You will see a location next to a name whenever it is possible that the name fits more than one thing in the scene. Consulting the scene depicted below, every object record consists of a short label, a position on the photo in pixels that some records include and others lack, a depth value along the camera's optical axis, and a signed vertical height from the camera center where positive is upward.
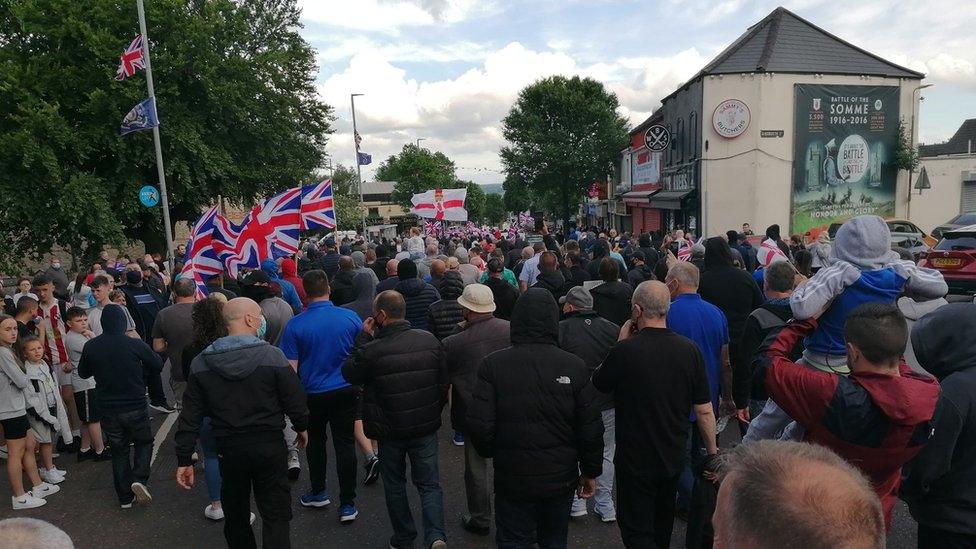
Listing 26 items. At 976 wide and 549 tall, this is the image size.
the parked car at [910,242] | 17.53 -1.64
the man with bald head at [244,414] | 3.76 -1.24
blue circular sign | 16.92 +0.53
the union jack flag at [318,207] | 10.59 +0.02
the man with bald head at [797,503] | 1.10 -0.57
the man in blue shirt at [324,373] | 4.92 -1.30
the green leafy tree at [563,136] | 42.09 +4.23
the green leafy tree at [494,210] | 124.62 -1.85
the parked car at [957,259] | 12.49 -1.54
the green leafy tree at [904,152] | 23.30 +1.23
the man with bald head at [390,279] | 8.17 -1.00
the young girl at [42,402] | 5.57 -1.66
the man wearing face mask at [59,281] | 10.51 -1.10
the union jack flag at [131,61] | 14.73 +3.66
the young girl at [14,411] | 5.25 -1.62
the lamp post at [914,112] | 23.61 +2.76
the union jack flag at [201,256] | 8.49 -0.61
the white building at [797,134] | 22.95 +2.05
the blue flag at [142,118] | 15.12 +2.36
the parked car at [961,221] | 21.78 -1.36
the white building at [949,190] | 28.86 -0.29
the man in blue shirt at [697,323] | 4.54 -0.94
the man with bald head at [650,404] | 3.62 -1.23
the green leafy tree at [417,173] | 80.81 +4.16
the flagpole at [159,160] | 15.03 +1.37
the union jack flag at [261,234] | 9.08 -0.35
